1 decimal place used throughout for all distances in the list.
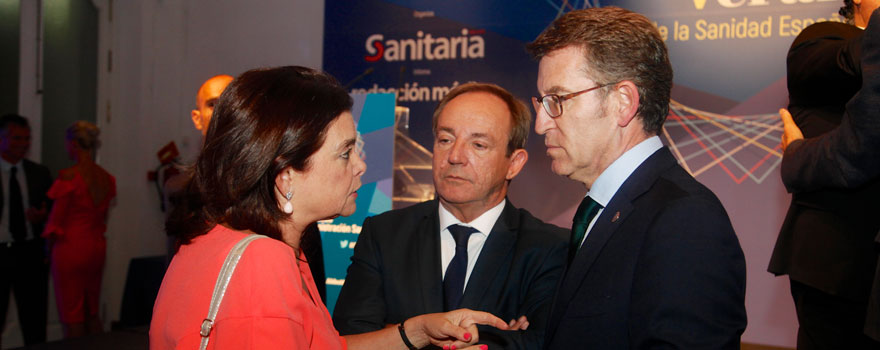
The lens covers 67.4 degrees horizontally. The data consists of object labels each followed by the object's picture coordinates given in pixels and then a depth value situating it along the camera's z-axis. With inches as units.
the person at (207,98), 105.3
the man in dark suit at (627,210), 44.6
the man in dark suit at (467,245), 76.4
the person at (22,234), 193.2
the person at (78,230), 207.0
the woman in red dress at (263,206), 46.3
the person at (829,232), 68.7
